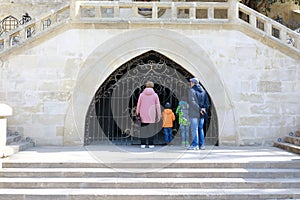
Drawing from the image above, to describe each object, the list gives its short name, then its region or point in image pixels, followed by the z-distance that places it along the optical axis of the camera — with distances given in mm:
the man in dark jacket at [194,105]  7539
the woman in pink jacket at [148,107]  8164
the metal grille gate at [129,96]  9539
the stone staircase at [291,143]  7495
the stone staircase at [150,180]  5176
